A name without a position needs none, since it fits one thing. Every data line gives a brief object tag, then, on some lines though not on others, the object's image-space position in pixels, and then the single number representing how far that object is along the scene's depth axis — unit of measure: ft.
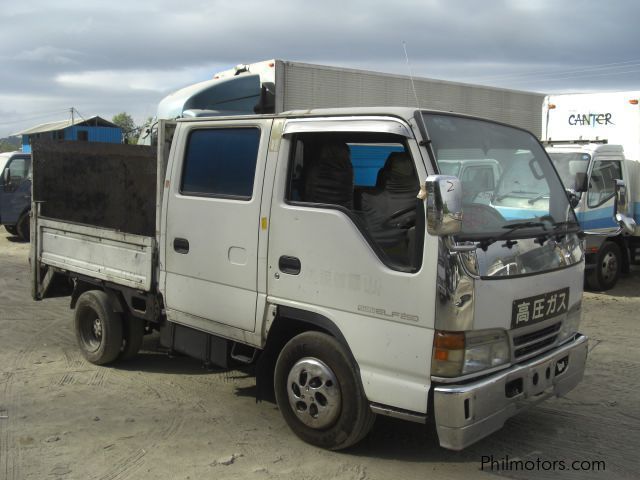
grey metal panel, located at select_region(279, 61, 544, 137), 31.12
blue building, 126.82
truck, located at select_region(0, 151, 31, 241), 50.78
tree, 266.88
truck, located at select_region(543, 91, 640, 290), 32.53
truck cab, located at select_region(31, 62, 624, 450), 11.46
